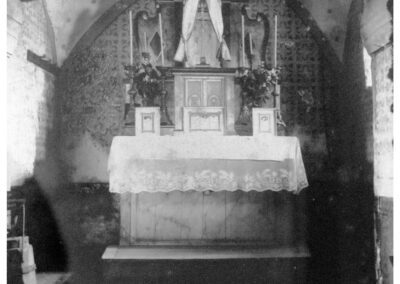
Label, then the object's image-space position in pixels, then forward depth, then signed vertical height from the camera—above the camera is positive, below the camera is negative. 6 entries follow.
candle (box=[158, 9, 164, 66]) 4.23 +0.84
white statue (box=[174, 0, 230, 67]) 4.32 +1.03
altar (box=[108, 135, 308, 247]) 3.63 -0.37
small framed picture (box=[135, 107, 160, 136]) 3.83 +0.19
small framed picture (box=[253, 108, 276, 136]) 3.90 +0.17
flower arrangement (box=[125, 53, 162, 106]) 4.00 +0.56
